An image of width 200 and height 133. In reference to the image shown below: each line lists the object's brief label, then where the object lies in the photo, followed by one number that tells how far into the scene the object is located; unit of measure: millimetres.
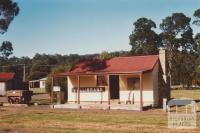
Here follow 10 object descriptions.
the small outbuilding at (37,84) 101750
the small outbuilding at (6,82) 64562
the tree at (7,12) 34219
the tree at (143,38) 88875
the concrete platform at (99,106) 27531
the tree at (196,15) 75312
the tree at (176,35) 88875
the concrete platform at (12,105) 32706
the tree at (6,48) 48062
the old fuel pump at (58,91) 33253
